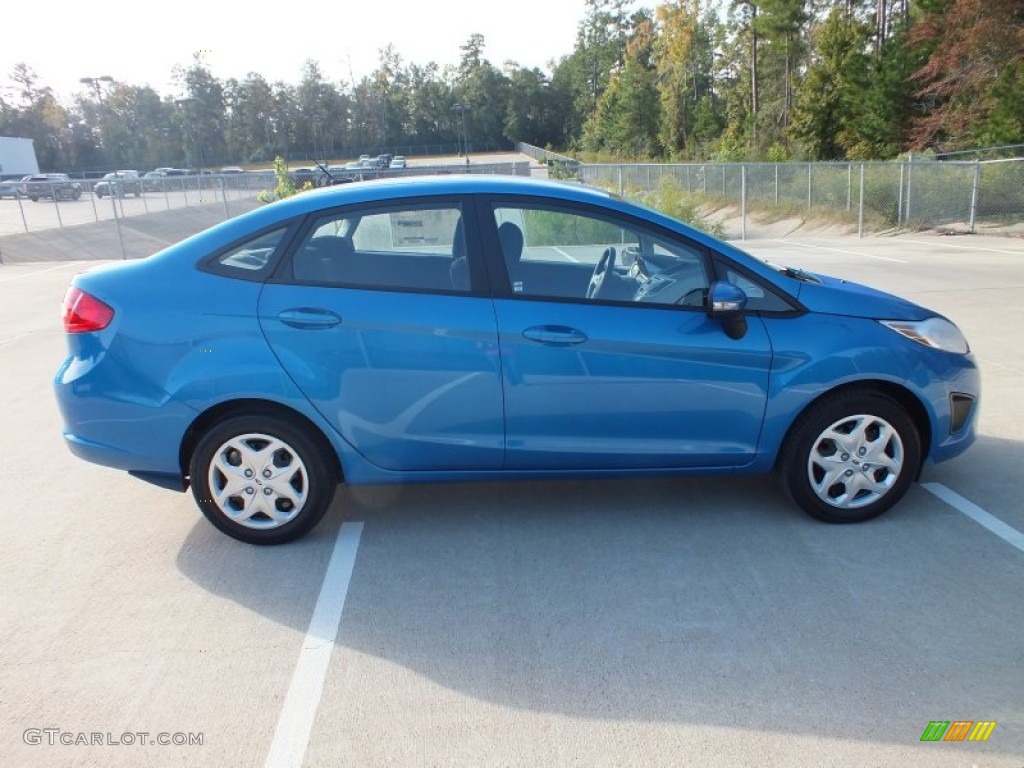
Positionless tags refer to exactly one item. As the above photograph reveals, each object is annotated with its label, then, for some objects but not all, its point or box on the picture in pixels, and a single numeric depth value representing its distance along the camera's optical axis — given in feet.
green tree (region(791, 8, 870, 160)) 115.75
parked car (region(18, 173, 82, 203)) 124.12
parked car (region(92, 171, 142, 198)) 70.73
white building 206.39
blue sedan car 12.50
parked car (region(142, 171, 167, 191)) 106.03
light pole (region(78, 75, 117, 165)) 236.51
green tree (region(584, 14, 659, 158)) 206.85
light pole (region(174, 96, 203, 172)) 282.97
